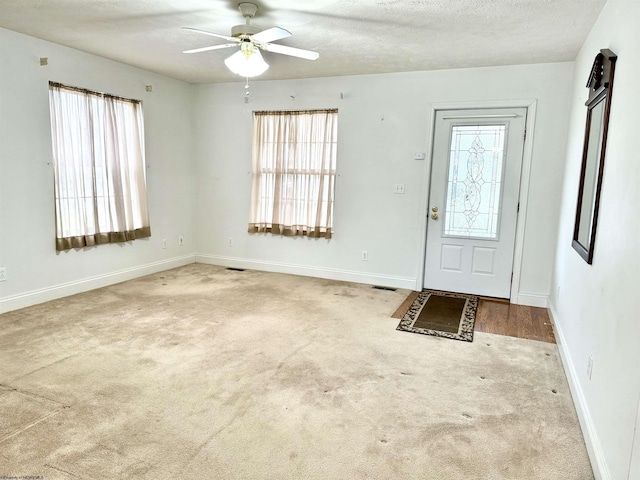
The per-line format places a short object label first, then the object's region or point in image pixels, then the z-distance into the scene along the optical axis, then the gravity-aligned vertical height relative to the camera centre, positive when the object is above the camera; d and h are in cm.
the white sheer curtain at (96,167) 430 +9
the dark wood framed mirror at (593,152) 250 +26
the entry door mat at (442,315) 377 -126
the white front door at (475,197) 464 -11
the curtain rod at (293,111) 526 +89
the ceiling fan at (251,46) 298 +99
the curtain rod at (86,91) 418 +88
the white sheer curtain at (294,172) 534 +13
